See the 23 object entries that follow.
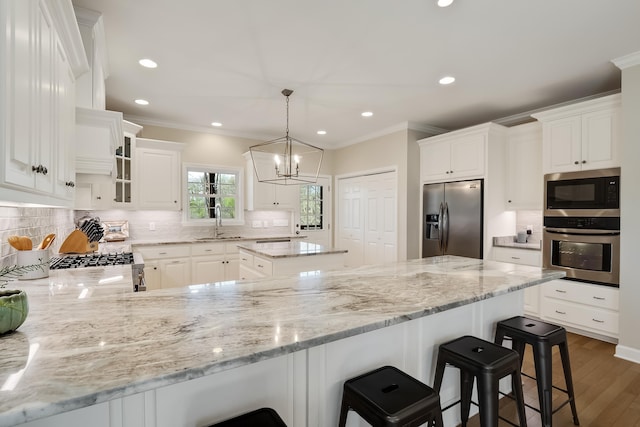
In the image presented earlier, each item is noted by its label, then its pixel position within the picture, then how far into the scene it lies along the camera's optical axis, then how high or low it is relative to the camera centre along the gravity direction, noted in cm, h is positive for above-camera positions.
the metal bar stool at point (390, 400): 108 -68
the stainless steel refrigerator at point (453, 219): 401 -6
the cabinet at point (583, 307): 294 -93
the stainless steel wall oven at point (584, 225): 289 -10
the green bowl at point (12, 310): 88 -28
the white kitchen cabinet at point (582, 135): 298 +82
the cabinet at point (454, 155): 402 +83
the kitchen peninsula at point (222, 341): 72 -37
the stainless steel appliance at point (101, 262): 230 -38
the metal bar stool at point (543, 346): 170 -74
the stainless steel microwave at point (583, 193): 290 +22
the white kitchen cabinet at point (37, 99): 94 +44
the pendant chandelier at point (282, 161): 530 +96
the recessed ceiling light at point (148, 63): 283 +140
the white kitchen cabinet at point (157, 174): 434 +57
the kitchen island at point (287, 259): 311 -48
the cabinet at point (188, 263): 421 -72
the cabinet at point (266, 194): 523 +34
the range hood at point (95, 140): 208 +50
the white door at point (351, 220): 575 -11
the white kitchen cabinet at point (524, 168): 379 +60
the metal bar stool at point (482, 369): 136 -71
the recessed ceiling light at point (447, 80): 315 +139
